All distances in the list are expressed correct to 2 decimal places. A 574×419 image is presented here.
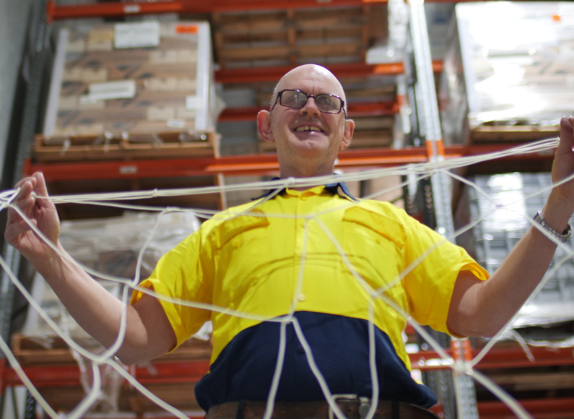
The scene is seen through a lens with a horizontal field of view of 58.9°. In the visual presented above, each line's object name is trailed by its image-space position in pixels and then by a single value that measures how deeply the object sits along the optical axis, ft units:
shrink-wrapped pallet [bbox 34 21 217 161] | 10.22
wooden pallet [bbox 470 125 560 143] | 10.00
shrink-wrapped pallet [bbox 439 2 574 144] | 10.14
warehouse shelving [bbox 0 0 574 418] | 9.36
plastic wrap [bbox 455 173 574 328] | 8.98
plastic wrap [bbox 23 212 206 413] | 9.03
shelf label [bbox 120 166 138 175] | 10.46
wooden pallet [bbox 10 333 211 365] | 9.11
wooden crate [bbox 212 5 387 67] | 12.73
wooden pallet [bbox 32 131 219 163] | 10.16
